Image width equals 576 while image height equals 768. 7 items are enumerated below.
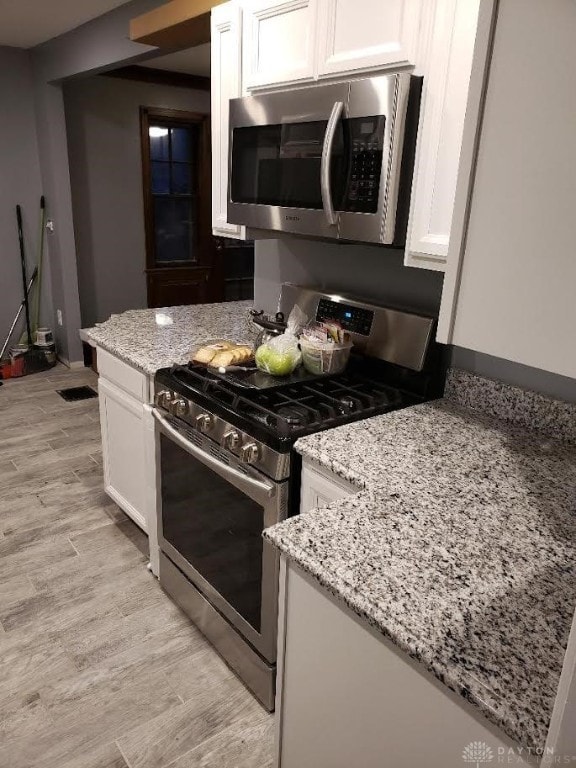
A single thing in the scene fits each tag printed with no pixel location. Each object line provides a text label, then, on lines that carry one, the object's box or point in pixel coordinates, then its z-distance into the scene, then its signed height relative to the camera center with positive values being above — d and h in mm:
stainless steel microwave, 1457 +98
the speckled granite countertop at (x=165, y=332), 2180 -627
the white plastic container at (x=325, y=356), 1870 -519
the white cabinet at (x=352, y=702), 857 -827
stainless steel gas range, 1559 -751
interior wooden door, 5242 -224
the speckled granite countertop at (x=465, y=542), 812 -626
